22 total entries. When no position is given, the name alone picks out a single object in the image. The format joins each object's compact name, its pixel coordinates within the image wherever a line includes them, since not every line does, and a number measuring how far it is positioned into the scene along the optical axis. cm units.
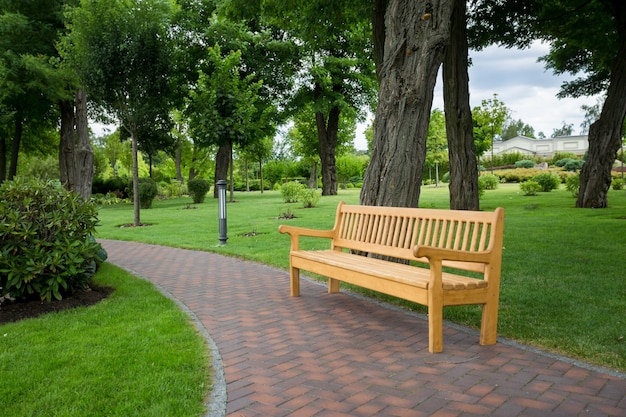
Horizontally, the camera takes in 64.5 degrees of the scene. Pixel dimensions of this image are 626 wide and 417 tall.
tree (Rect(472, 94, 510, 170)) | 3603
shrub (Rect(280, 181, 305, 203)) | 2030
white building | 9112
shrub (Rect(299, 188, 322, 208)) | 1888
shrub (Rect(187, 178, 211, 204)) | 2506
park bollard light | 1012
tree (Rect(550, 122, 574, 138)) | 11894
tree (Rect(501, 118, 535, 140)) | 12786
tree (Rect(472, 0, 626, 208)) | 1397
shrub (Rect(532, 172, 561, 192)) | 2578
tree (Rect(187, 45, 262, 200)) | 2089
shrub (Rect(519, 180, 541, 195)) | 2332
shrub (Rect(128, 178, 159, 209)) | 2299
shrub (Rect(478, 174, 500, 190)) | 2944
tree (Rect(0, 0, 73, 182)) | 2084
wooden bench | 382
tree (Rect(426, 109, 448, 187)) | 4406
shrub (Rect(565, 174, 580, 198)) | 2095
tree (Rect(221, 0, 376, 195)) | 2847
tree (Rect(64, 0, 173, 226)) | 1398
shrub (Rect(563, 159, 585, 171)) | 4839
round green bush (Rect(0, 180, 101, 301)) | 507
